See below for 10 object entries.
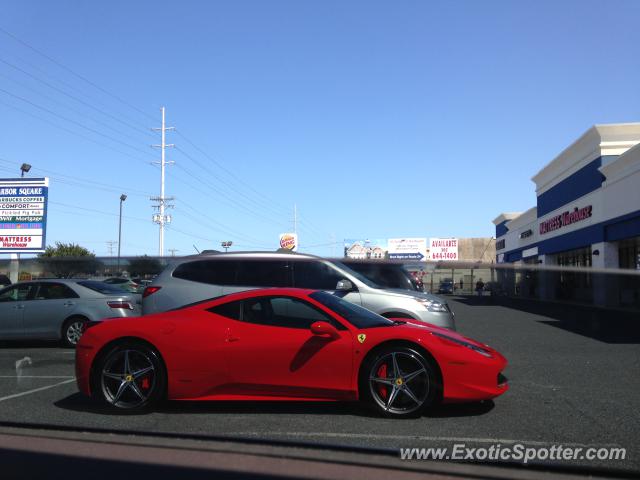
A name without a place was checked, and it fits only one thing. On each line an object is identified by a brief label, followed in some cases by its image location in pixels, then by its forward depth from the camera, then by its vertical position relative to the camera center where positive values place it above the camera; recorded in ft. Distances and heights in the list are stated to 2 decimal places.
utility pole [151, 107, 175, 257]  185.60 +26.31
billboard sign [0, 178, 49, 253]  86.48 +10.70
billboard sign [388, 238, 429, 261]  259.60 +17.07
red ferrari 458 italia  18.76 -2.25
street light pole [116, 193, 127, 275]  183.74 +21.10
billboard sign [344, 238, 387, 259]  268.41 +16.75
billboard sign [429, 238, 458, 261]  256.32 +16.64
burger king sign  268.04 +21.21
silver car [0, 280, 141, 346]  38.19 -1.33
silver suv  28.27 +0.23
